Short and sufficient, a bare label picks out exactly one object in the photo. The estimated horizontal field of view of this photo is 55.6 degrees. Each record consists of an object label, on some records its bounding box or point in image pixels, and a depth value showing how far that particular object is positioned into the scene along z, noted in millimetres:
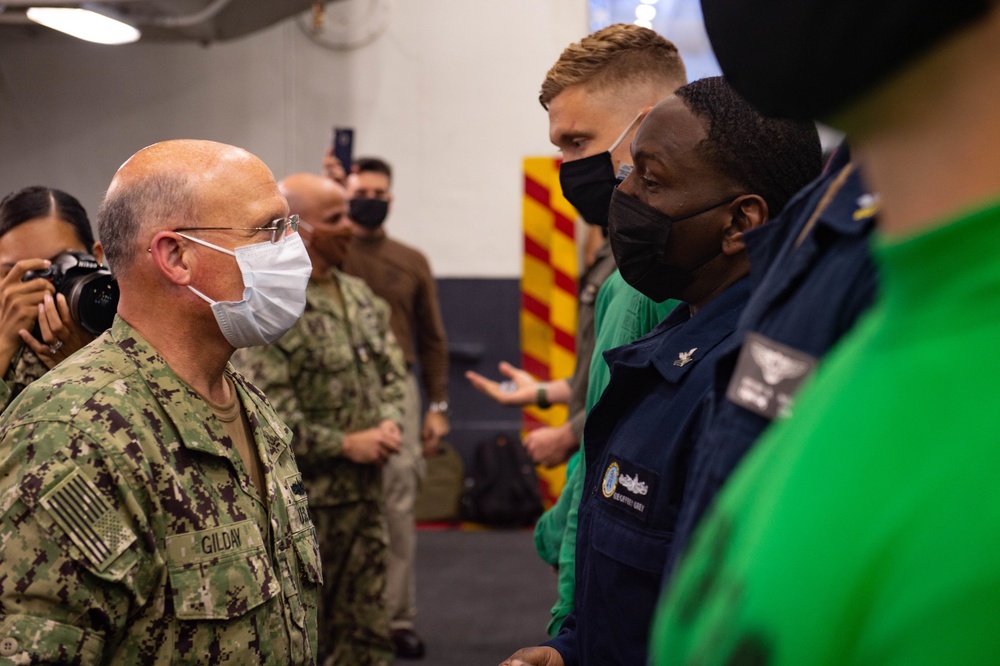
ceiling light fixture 4375
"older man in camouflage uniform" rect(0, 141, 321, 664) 1314
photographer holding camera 1955
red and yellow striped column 5242
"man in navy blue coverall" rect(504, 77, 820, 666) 1292
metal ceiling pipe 4797
